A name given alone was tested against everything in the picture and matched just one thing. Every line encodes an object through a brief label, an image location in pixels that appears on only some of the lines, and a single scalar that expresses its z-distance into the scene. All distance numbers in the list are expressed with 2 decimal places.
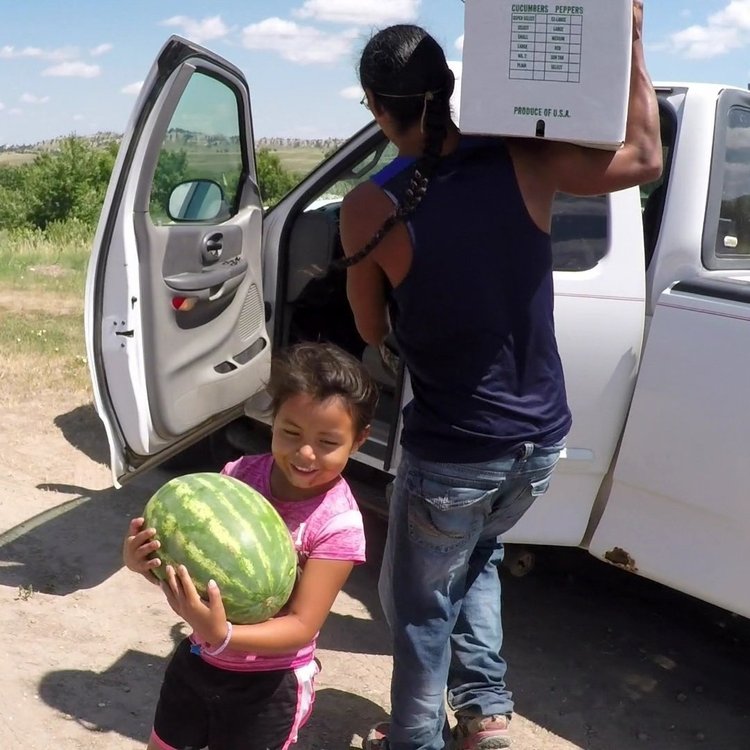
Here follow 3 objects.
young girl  2.22
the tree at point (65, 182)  42.81
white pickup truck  3.11
